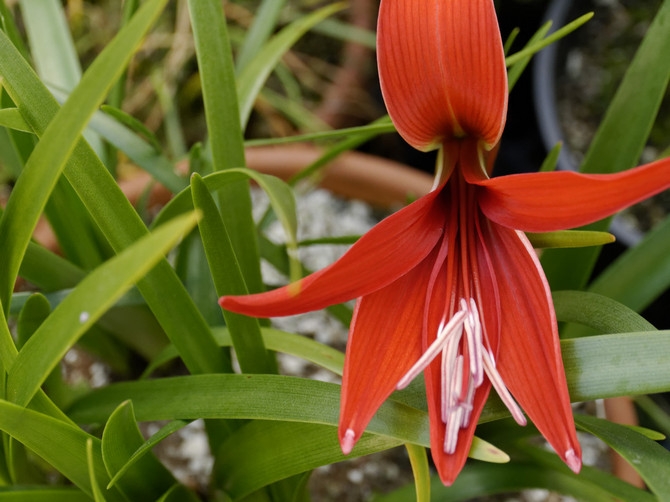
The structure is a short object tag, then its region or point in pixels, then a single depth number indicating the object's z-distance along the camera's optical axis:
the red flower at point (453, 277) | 0.28
